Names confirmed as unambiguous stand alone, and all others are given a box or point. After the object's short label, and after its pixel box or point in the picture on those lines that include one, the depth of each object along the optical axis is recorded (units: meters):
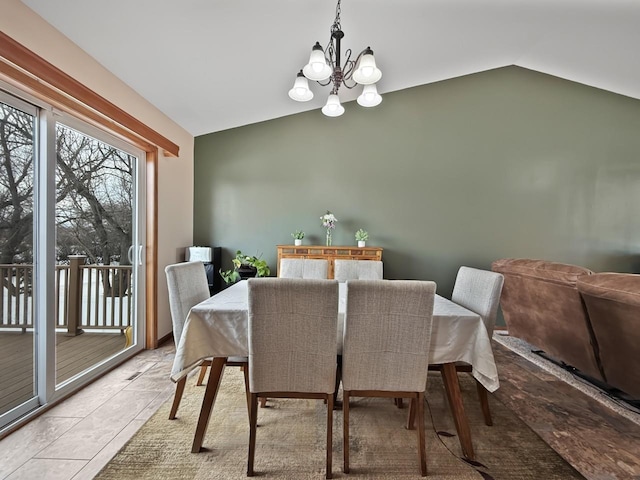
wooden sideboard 3.54
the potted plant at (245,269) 3.43
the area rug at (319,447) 1.44
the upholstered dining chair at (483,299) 1.77
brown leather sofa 2.20
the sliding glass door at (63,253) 1.79
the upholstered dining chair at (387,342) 1.37
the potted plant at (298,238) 3.70
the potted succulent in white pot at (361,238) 3.67
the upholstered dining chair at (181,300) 1.77
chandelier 1.79
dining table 1.54
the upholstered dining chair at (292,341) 1.38
